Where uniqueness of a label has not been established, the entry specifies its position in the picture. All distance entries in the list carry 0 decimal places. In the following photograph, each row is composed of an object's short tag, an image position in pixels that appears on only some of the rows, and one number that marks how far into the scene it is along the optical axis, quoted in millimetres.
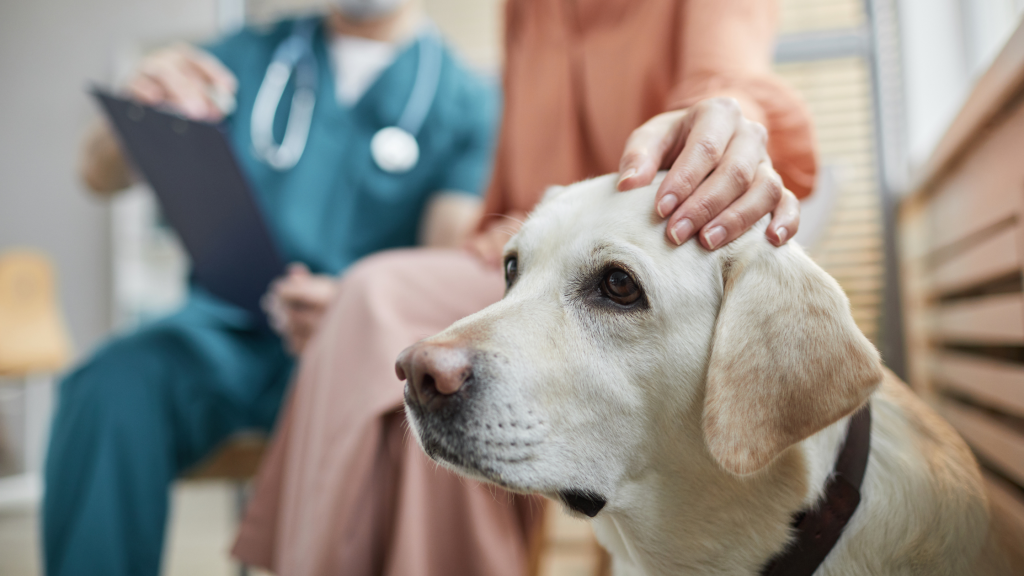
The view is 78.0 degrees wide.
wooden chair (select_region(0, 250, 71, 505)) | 3238
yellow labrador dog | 609
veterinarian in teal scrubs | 1220
